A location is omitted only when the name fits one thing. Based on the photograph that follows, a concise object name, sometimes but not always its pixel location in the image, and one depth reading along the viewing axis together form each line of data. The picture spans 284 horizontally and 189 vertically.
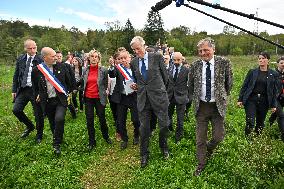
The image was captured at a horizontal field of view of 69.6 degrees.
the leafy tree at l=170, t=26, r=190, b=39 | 49.63
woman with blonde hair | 5.00
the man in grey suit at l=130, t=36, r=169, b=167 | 4.21
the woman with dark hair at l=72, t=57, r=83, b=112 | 7.39
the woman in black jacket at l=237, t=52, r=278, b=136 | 4.59
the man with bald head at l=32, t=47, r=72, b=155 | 4.79
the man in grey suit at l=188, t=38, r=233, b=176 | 3.67
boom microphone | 1.49
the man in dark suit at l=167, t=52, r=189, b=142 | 5.10
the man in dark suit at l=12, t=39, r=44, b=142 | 5.36
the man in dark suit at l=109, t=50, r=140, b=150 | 5.06
